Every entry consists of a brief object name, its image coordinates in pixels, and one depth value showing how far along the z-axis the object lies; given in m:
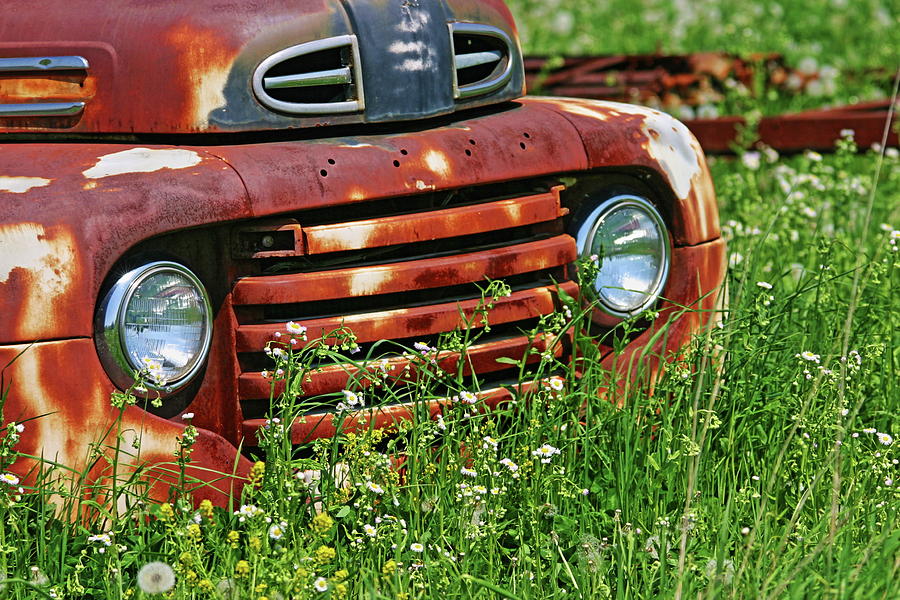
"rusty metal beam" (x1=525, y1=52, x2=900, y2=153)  9.77
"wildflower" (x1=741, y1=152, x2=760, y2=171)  9.68
